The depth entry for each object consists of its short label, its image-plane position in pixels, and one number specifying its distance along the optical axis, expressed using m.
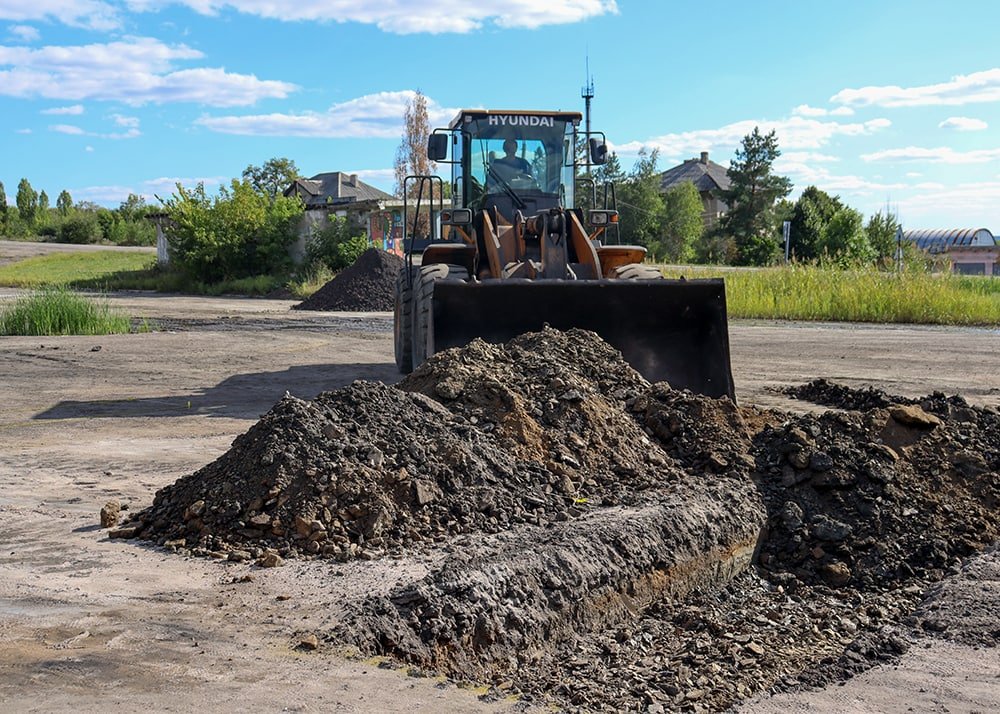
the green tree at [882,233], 44.66
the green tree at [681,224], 52.91
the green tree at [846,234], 45.06
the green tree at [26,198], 82.71
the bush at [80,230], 68.12
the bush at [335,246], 33.50
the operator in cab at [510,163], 12.45
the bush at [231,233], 35.88
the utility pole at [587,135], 11.99
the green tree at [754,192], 53.56
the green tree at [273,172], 76.75
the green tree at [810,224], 46.62
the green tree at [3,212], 72.75
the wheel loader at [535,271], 9.40
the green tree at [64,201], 89.72
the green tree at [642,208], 53.31
